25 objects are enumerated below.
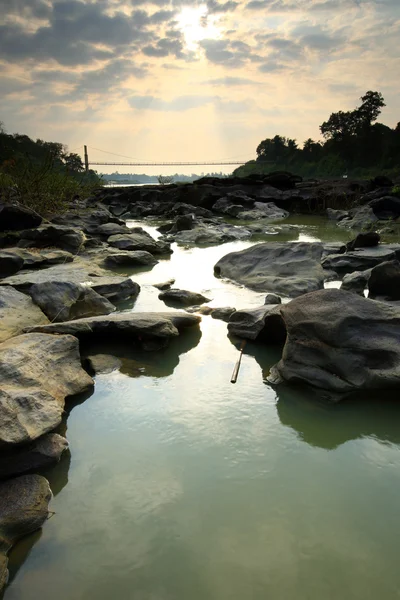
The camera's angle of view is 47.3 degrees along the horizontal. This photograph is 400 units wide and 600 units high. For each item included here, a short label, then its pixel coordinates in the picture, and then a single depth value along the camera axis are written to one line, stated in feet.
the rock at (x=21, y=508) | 5.13
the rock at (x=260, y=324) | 11.01
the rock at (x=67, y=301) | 12.83
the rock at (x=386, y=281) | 14.12
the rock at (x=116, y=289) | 15.55
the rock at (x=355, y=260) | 19.88
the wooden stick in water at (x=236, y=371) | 9.32
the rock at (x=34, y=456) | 5.95
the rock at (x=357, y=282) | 16.20
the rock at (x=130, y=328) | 10.57
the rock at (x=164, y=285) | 17.22
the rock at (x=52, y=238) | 23.54
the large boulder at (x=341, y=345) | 8.44
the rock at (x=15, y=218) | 24.83
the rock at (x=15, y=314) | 10.87
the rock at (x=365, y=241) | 23.03
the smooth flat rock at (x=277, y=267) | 16.66
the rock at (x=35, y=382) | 5.93
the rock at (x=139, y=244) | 25.27
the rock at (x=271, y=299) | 14.02
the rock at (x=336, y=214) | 45.52
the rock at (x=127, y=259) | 21.48
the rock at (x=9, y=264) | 17.49
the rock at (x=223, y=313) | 13.42
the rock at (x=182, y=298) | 15.01
